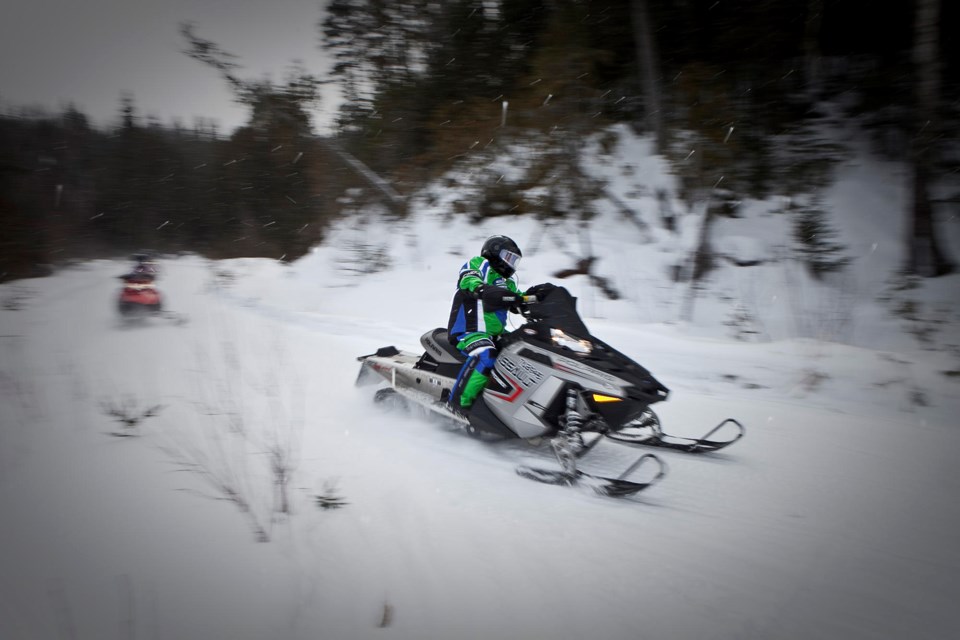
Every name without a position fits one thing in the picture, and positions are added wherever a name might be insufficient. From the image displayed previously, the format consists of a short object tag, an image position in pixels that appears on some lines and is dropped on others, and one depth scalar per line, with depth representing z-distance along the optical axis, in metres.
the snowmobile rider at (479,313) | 4.14
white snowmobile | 3.45
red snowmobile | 10.18
